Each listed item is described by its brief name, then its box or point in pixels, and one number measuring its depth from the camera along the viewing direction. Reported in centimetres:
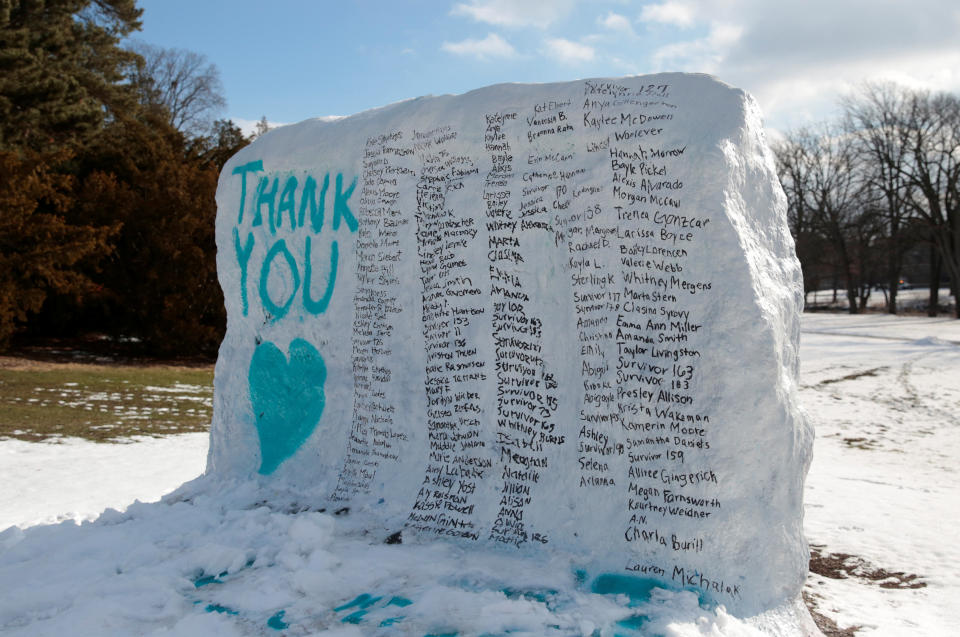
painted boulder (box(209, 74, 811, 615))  335
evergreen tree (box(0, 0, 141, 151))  1680
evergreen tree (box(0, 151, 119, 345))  1441
